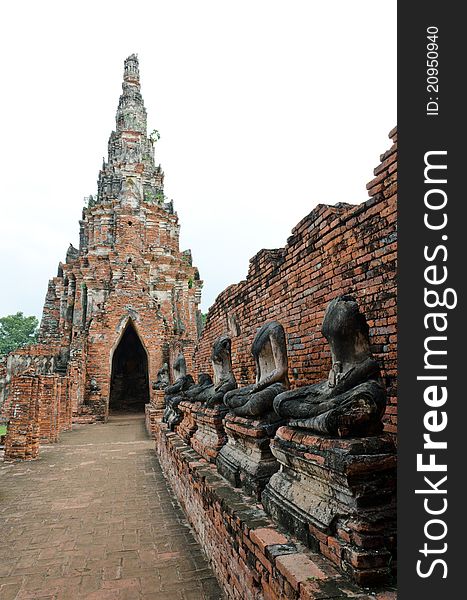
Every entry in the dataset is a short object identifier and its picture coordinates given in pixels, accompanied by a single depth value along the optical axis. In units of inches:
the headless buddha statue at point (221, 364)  220.0
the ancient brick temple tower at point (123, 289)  684.7
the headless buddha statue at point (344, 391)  89.0
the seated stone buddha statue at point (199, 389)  260.1
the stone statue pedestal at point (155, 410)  469.3
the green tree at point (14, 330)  1742.1
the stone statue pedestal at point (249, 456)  126.1
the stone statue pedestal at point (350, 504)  76.2
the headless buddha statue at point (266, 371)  143.0
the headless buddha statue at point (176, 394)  315.3
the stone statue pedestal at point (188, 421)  238.4
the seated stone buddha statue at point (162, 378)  574.0
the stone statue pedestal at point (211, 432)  179.8
